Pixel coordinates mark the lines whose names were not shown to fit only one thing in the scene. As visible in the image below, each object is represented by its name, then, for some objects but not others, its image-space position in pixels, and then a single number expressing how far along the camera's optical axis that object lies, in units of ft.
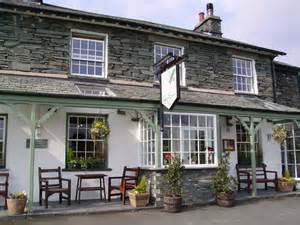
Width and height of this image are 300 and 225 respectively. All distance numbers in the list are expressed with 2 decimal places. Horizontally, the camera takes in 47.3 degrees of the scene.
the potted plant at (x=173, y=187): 26.70
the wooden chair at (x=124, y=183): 29.33
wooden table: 28.63
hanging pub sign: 26.50
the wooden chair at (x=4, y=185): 26.81
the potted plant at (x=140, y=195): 27.55
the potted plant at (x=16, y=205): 23.99
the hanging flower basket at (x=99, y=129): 30.32
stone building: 28.96
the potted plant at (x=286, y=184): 36.68
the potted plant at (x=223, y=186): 28.96
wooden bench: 35.81
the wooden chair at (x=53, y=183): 26.67
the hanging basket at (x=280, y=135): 38.65
